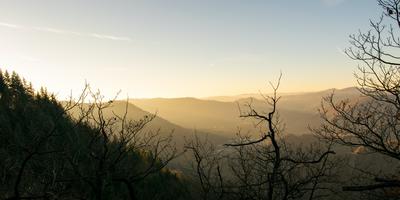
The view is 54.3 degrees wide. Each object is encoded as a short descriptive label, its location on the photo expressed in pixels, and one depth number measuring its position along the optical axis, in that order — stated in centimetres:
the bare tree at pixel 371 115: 1125
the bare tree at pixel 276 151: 1101
